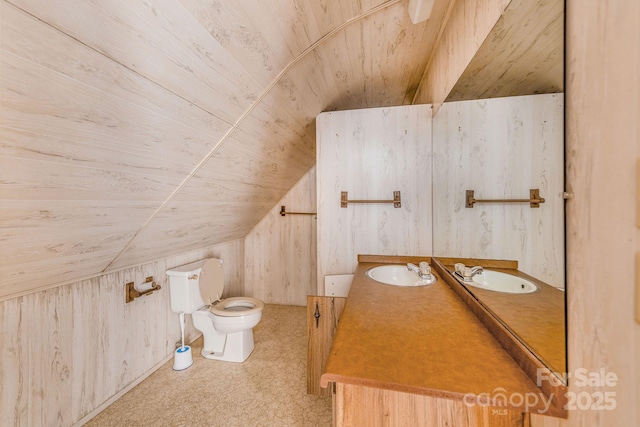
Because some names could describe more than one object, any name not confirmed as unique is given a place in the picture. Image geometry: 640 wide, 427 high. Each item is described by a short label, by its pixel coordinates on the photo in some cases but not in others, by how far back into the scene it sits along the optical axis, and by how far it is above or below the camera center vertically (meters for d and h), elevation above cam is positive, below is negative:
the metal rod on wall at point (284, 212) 3.18 -0.02
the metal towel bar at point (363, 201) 2.00 +0.07
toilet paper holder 1.79 -0.58
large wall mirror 0.64 +0.17
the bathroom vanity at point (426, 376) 0.67 -0.48
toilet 2.04 -0.86
